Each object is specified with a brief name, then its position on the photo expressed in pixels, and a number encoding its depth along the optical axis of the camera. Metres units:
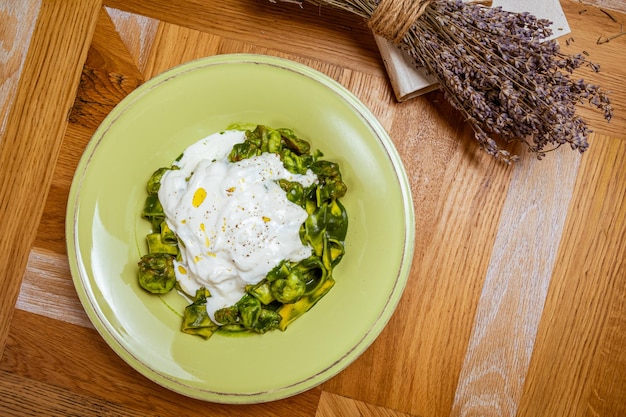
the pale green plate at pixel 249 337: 0.71
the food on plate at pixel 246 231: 0.70
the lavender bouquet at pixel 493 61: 0.70
